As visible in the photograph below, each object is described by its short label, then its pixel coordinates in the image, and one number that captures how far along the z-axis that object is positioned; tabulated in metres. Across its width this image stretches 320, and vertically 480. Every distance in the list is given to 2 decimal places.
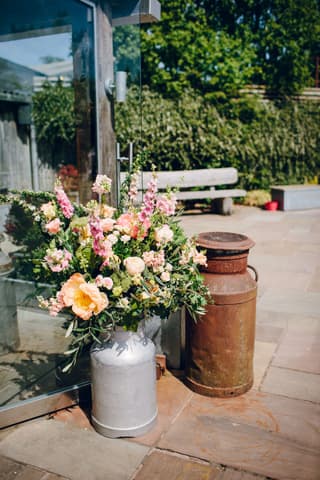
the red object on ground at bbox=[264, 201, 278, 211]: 10.68
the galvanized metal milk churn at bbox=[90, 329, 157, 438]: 2.67
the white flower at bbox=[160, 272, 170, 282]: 2.55
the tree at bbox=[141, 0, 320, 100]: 12.62
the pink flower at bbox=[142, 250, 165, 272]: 2.54
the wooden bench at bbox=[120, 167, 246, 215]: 9.95
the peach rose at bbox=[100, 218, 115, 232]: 2.51
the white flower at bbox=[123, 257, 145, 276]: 2.45
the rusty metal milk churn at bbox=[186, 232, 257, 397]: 3.01
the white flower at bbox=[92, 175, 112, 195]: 2.62
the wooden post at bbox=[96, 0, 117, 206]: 3.64
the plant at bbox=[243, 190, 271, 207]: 11.48
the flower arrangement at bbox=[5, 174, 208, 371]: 2.46
